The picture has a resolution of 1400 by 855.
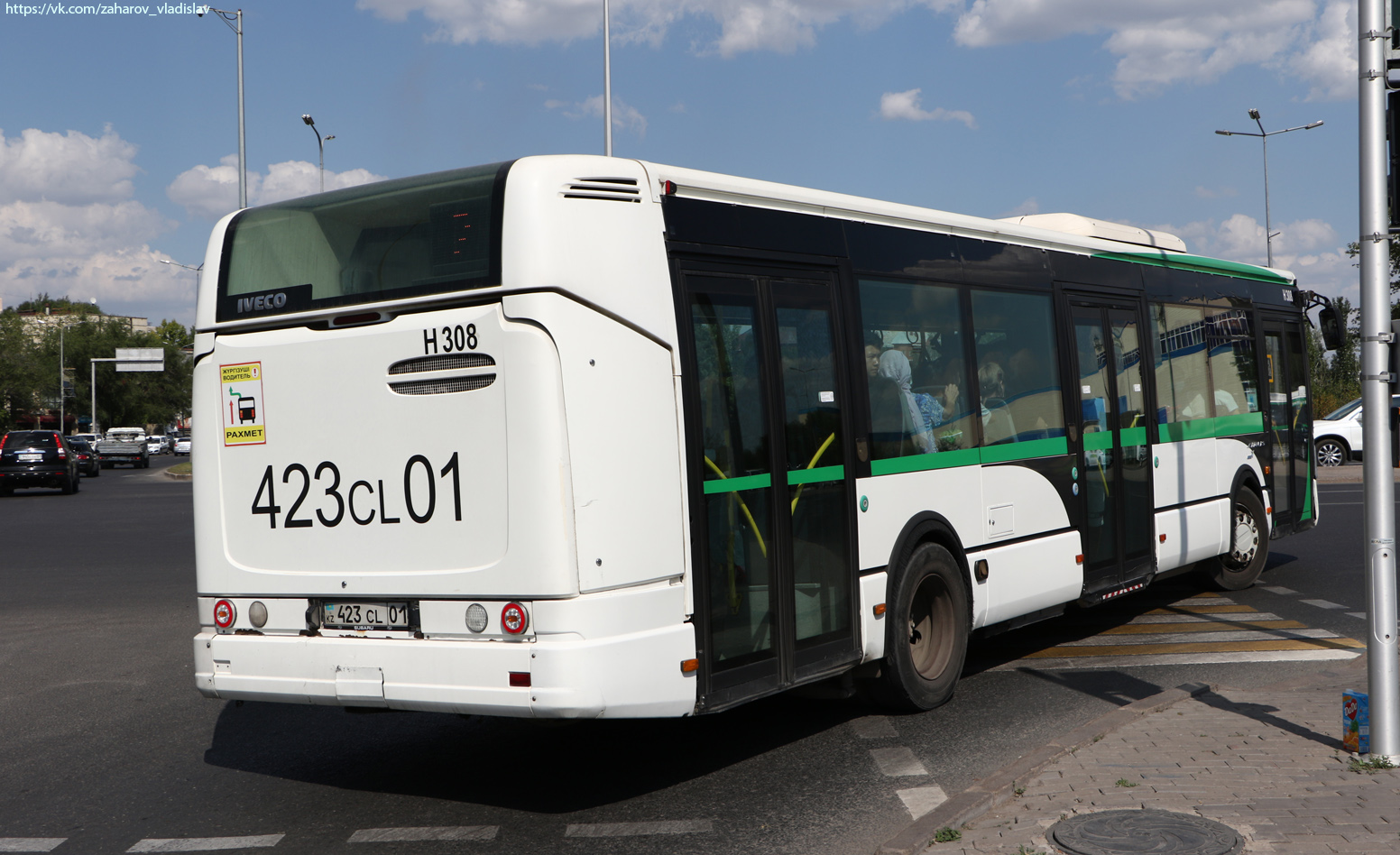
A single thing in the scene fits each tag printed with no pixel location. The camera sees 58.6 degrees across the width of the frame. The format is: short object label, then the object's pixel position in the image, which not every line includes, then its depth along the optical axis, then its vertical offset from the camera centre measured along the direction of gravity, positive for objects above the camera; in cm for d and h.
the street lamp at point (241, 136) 3310 +849
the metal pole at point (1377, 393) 548 +4
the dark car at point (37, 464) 3569 -32
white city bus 518 -7
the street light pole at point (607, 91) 2752 +753
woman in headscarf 714 +16
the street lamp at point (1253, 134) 3822 +850
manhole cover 450 -158
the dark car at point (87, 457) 4972 -26
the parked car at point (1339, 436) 2991 -75
